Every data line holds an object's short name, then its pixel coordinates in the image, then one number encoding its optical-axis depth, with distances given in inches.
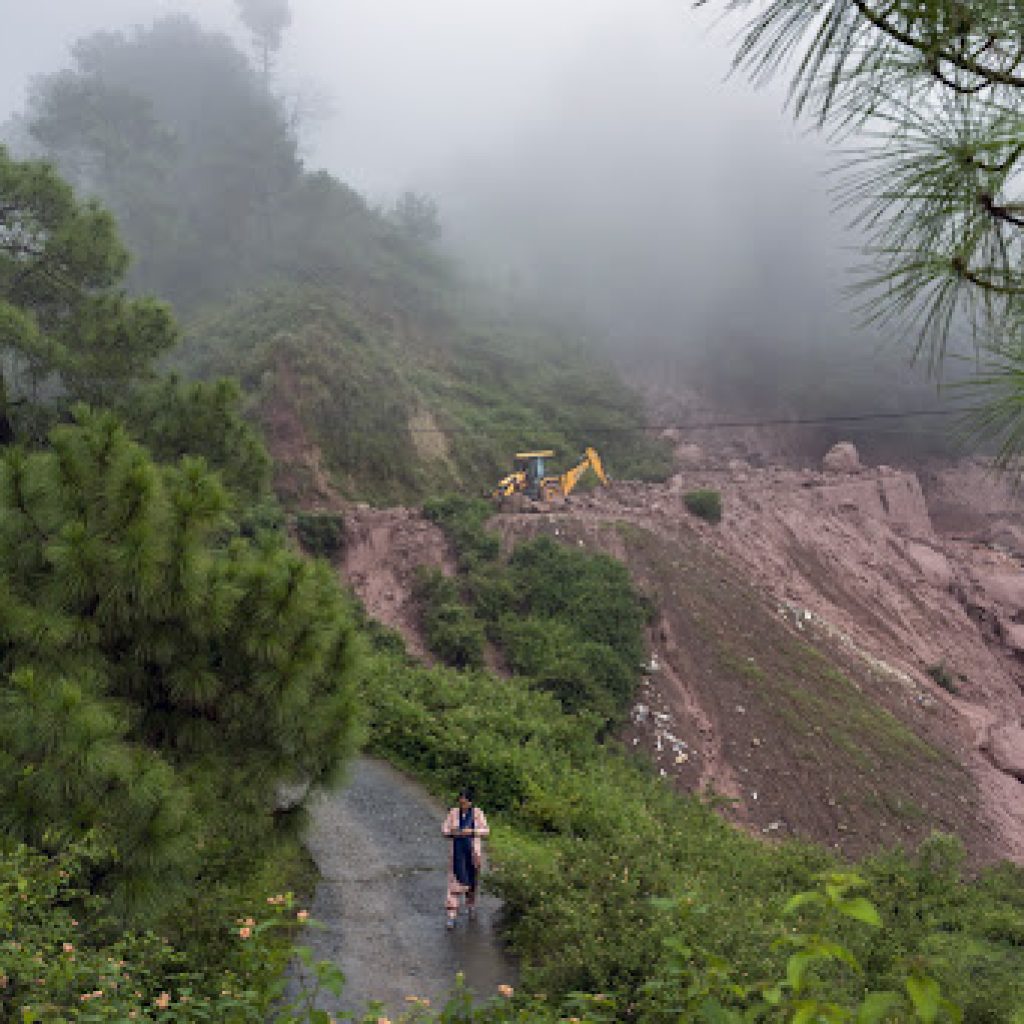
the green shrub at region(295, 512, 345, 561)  813.2
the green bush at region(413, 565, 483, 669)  735.7
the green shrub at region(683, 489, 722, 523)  1008.9
